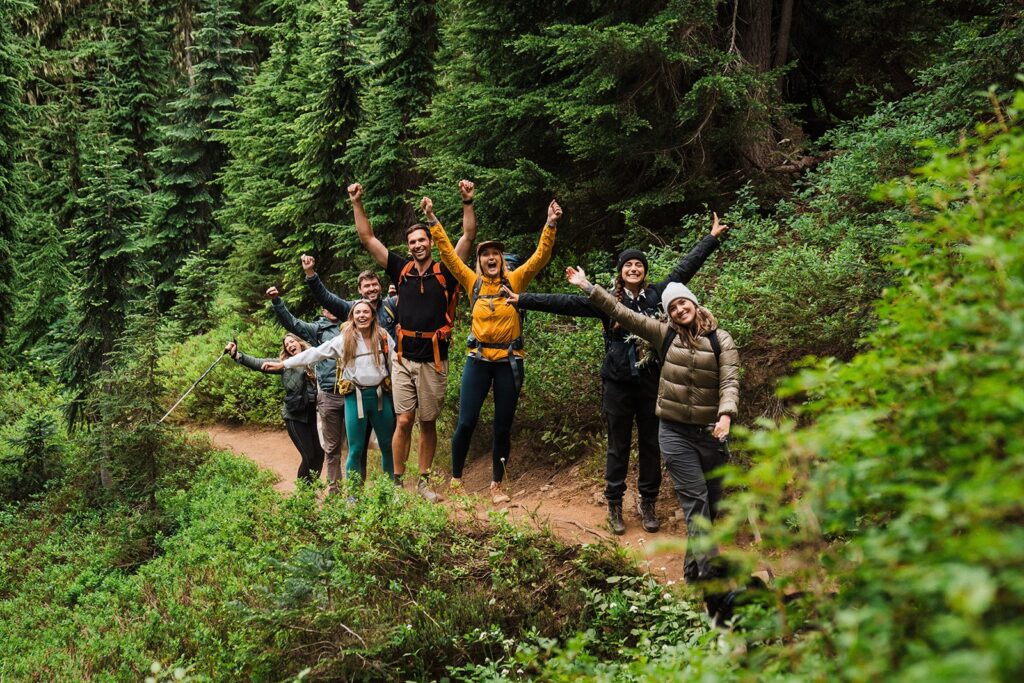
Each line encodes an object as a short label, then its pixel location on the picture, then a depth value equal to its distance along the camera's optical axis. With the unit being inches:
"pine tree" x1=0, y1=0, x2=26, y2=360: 512.7
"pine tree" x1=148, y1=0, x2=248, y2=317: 941.2
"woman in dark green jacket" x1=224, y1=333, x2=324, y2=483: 346.0
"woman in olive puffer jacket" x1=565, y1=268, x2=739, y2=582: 214.5
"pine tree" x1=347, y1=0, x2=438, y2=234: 549.3
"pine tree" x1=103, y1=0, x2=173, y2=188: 971.3
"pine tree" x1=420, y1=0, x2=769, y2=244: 369.4
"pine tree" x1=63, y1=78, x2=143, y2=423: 543.5
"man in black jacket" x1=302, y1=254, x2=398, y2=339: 312.5
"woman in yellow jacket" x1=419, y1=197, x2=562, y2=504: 279.7
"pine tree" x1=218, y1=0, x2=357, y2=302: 608.4
